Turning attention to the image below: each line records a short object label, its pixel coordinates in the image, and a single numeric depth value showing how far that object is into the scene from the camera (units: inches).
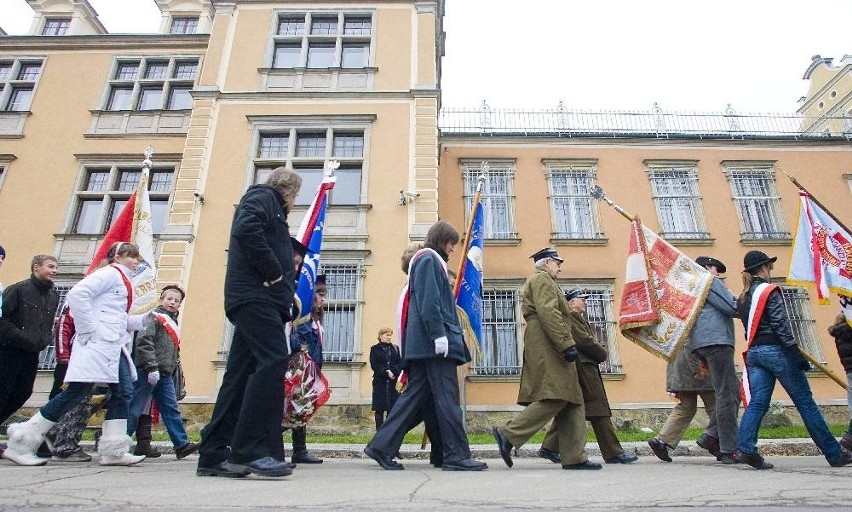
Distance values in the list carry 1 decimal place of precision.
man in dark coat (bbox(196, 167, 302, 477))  121.6
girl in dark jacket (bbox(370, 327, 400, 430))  353.7
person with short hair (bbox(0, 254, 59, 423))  200.2
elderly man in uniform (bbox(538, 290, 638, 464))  201.2
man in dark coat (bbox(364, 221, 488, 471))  156.9
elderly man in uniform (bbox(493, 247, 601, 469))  173.2
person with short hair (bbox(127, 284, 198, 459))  215.0
